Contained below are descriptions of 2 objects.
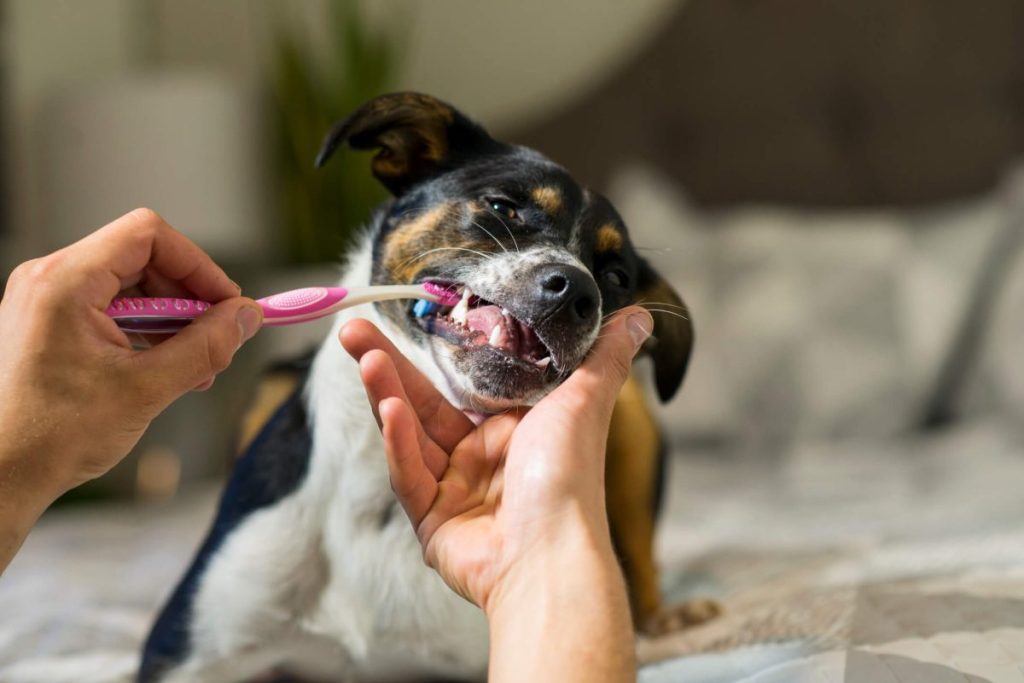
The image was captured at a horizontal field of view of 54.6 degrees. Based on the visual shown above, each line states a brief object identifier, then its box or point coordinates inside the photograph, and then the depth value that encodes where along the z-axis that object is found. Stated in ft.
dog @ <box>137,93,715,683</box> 3.30
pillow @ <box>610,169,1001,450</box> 7.91
